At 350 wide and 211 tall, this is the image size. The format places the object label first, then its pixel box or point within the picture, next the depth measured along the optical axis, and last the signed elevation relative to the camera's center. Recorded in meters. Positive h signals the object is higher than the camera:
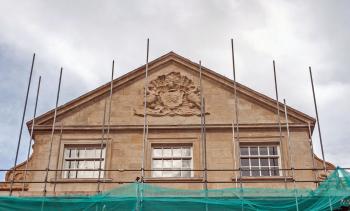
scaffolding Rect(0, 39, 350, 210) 13.66 +1.18
